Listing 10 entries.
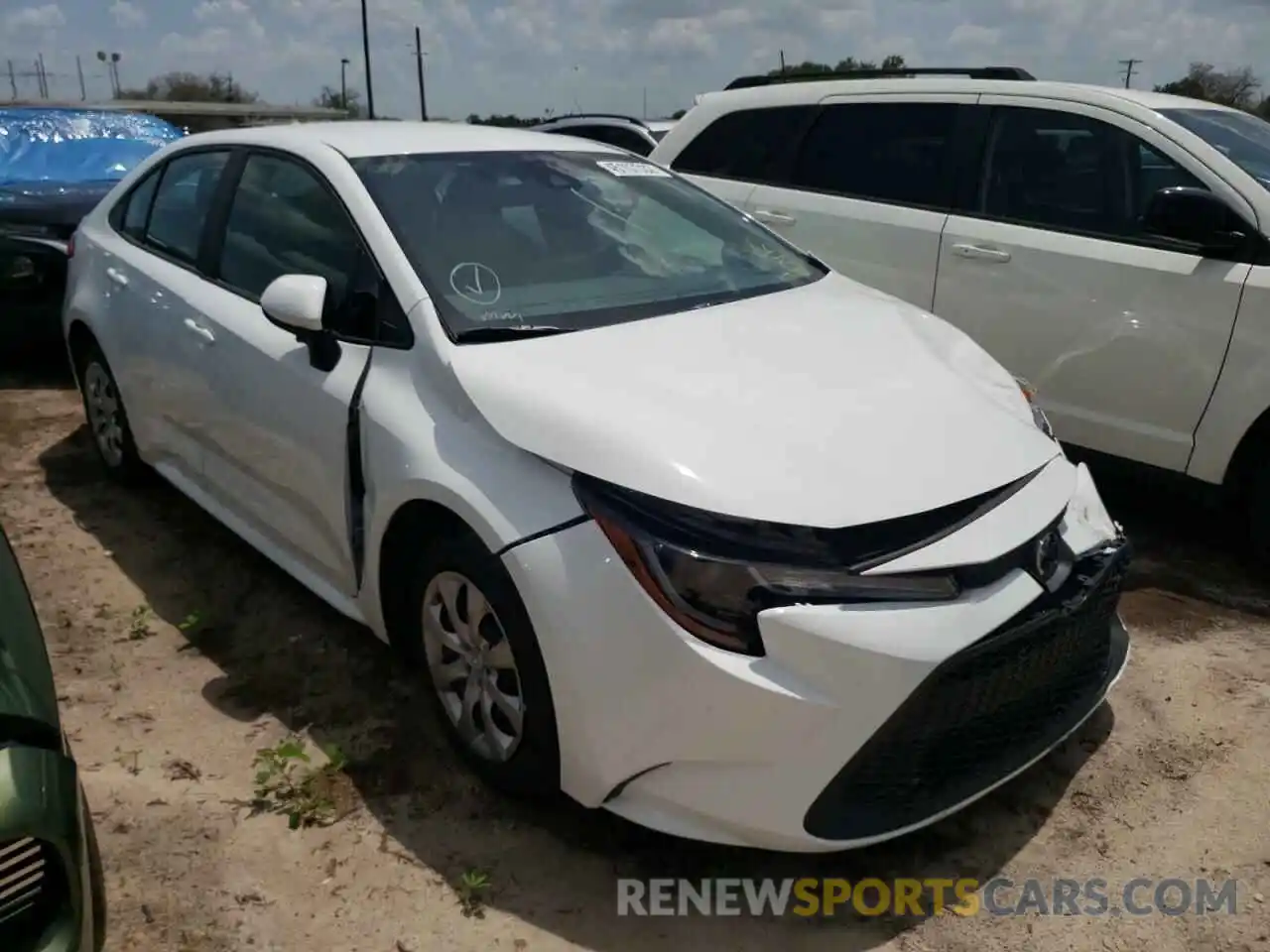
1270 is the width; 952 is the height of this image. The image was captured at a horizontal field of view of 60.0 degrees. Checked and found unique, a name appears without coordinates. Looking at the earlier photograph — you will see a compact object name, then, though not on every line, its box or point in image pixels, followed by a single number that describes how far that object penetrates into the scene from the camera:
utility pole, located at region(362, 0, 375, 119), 33.59
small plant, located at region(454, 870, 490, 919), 2.46
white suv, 3.88
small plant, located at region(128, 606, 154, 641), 3.66
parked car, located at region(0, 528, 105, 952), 1.65
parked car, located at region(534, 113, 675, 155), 10.97
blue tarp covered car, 6.20
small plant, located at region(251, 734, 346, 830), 2.76
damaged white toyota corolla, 2.22
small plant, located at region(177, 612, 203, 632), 3.71
